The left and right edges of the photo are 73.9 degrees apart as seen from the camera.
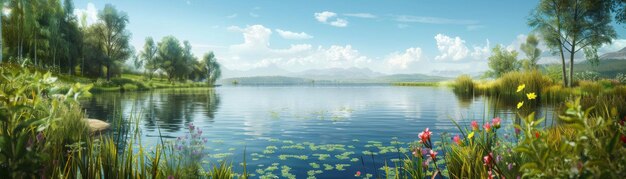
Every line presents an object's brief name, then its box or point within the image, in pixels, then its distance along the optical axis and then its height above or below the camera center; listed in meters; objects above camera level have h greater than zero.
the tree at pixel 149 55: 90.25 +6.10
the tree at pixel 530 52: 83.31 +6.00
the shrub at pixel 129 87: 59.37 -0.60
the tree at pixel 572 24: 39.16 +5.46
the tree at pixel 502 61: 82.06 +4.08
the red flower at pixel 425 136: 4.21 -0.55
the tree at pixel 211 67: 117.69 +4.46
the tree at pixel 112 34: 68.45 +8.24
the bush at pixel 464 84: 45.19 -0.30
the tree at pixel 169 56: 89.12 +5.84
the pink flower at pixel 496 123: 4.31 -0.43
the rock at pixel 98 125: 14.11 -1.51
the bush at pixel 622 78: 36.96 +0.32
